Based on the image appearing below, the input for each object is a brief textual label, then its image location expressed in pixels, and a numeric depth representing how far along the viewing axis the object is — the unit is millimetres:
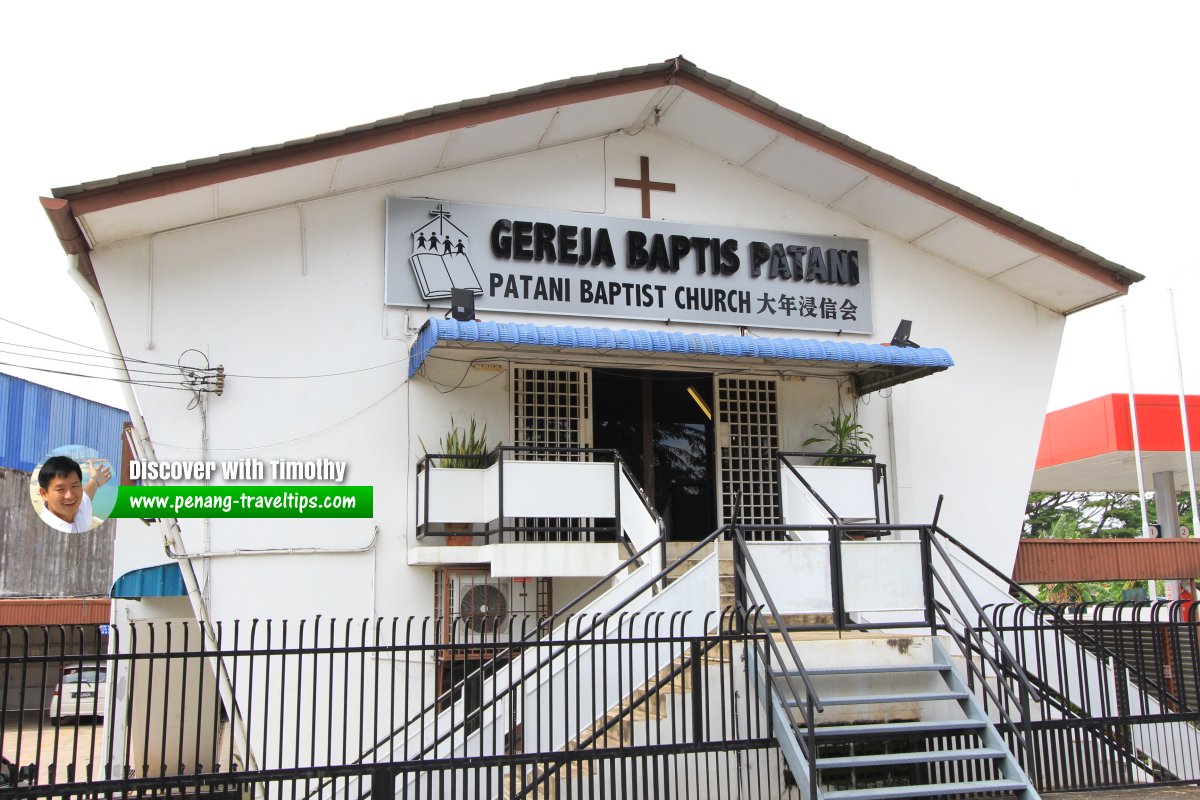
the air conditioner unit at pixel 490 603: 13250
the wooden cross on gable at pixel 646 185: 14586
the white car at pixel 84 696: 23059
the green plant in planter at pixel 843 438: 14614
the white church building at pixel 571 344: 12312
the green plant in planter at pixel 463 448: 13172
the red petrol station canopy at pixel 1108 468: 15484
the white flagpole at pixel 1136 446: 20250
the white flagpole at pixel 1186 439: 20234
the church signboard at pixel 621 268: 13648
